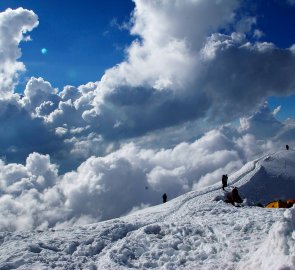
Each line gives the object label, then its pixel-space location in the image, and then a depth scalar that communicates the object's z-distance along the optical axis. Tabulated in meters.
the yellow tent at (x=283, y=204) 30.77
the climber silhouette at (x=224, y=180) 43.93
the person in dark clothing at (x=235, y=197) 31.73
